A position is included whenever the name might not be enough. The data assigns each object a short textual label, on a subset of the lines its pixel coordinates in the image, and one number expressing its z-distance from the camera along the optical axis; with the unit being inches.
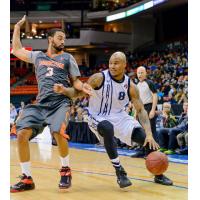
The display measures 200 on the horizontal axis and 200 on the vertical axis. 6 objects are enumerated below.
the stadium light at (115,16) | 1057.3
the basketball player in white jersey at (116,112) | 181.2
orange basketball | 182.5
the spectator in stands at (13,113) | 647.1
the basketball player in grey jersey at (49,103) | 171.3
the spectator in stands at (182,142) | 319.0
